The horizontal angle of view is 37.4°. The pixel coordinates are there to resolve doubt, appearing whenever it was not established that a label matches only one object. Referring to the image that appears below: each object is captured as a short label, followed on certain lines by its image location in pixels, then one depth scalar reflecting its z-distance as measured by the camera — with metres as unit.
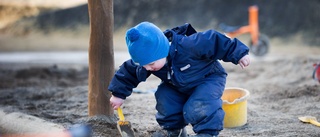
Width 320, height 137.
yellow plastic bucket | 3.50
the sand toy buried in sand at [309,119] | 3.51
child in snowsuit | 2.87
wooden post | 3.33
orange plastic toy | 8.05
